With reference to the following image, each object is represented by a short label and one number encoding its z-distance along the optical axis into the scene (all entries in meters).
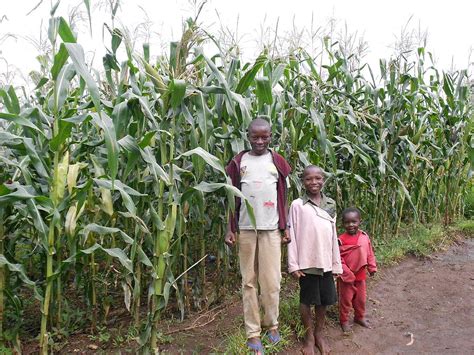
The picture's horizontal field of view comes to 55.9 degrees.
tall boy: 3.17
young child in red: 3.75
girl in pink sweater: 3.30
